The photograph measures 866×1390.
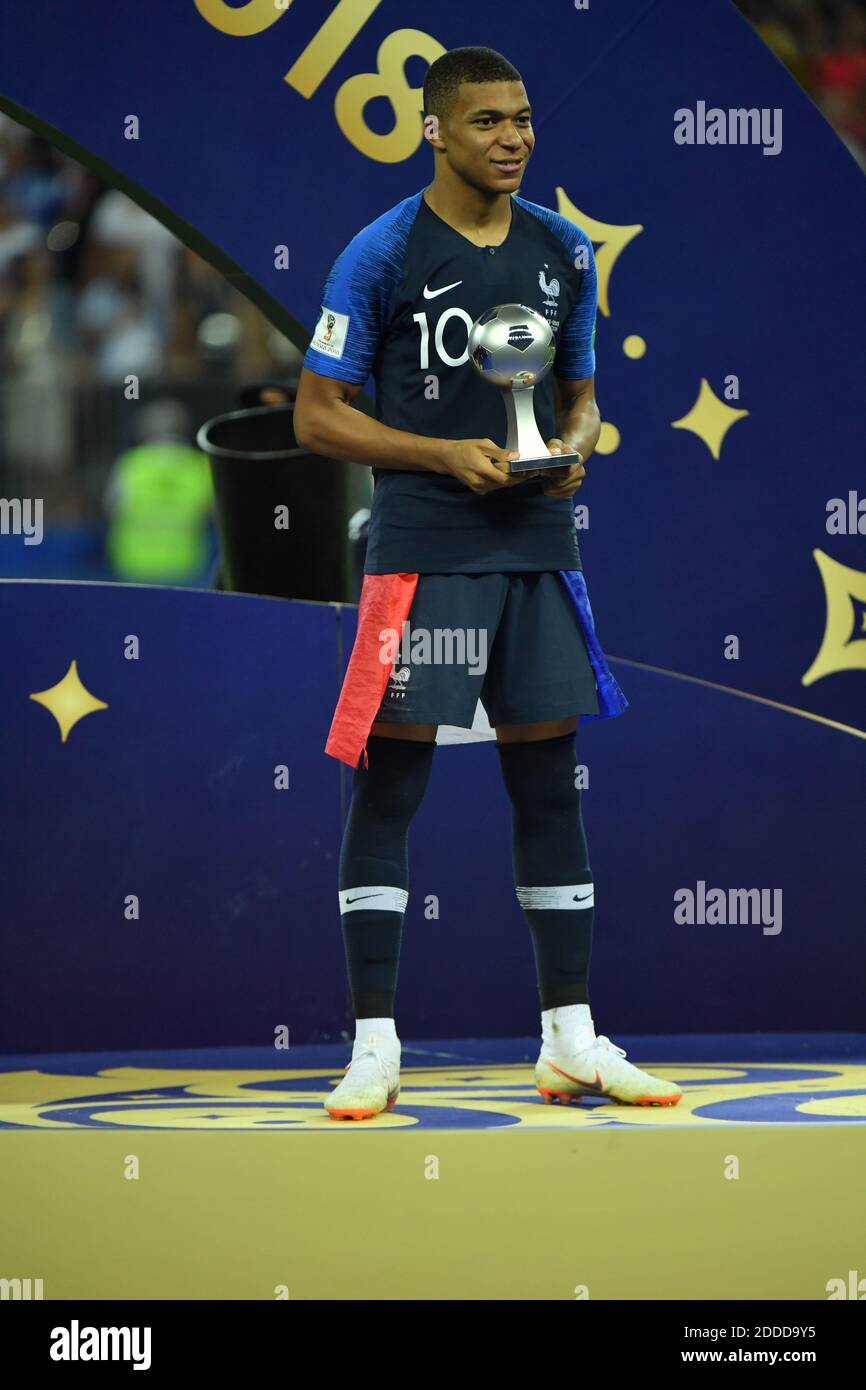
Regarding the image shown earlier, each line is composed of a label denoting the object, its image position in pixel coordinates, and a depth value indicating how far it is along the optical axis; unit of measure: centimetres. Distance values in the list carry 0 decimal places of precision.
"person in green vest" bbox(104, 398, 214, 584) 1072
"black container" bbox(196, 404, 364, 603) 814
